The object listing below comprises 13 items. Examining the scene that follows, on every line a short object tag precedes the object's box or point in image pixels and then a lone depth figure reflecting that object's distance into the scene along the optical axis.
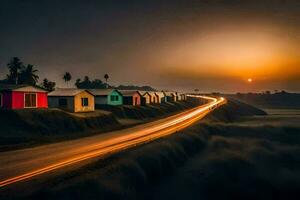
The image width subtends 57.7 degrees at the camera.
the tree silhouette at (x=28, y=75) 93.75
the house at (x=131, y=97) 82.25
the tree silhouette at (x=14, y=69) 92.75
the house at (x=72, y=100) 56.77
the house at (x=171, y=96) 120.81
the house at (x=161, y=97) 107.64
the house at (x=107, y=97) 72.50
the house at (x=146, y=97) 90.62
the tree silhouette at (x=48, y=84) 89.19
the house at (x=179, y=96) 135.80
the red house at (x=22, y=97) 43.22
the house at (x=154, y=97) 98.98
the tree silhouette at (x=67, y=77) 115.69
